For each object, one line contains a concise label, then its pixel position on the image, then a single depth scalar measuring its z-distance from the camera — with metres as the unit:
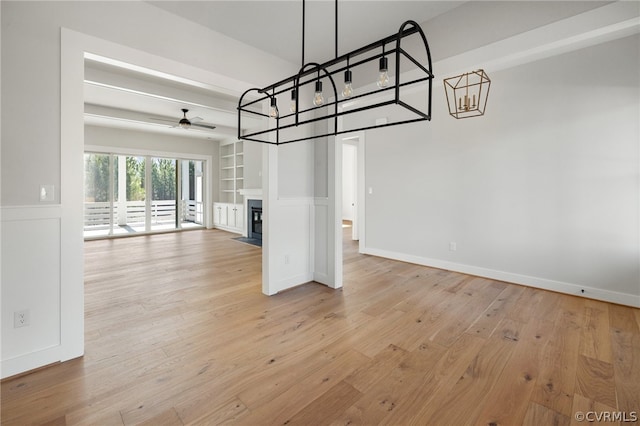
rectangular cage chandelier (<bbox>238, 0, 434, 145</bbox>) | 1.37
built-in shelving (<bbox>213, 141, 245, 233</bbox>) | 8.09
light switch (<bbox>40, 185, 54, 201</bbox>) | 1.91
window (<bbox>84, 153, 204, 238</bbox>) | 7.00
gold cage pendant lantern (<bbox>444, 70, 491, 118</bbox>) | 3.88
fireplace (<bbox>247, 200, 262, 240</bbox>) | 7.07
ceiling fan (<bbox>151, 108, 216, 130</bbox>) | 5.71
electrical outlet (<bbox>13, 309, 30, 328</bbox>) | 1.83
